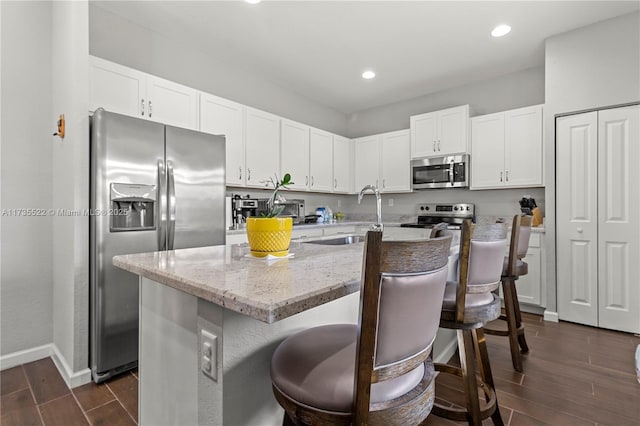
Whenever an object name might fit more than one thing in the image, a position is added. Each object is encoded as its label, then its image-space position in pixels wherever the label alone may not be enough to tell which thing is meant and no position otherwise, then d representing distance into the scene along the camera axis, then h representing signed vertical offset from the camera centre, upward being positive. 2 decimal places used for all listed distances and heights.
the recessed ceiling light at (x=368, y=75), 4.08 +1.80
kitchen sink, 2.30 -0.20
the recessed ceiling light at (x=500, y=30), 3.07 +1.78
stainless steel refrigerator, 2.09 +0.02
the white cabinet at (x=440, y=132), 4.10 +1.08
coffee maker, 3.47 +0.04
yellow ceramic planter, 1.26 -0.09
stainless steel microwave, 4.12 +0.54
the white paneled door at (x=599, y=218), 2.88 -0.06
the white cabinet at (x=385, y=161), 4.71 +0.79
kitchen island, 0.75 -0.35
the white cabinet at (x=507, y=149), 3.60 +0.75
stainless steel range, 4.32 -0.03
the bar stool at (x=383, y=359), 0.69 -0.35
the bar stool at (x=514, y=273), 2.18 -0.44
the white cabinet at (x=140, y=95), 2.52 +1.02
